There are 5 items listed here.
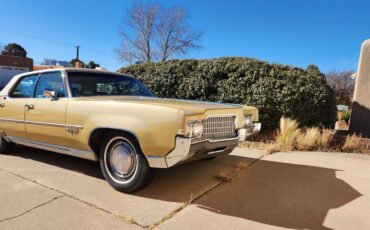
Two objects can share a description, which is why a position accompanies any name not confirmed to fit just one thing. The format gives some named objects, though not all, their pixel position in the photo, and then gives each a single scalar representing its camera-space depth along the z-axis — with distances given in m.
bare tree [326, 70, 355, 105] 21.66
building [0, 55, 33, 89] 35.76
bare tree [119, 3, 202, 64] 27.48
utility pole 45.00
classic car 3.13
